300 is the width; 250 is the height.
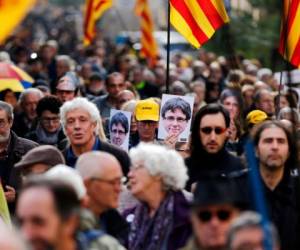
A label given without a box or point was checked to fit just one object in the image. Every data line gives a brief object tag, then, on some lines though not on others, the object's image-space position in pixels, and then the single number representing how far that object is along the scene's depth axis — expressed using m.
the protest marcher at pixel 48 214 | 7.96
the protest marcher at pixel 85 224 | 8.67
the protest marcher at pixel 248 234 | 8.02
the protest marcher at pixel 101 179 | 9.94
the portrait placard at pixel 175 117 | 14.27
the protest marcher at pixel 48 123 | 15.99
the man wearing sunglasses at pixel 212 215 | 8.48
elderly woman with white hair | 10.32
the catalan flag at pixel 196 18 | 15.56
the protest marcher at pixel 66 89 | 18.61
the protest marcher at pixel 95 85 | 22.95
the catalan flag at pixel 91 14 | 25.23
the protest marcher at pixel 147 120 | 14.73
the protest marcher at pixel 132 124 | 15.42
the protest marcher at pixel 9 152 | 13.17
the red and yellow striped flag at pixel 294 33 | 14.82
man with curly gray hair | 12.47
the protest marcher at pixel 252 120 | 14.16
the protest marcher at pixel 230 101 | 17.89
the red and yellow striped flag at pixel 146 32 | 28.16
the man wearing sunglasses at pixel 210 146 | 11.81
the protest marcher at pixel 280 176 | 10.65
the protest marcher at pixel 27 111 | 18.44
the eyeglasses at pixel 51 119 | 16.14
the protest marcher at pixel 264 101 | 18.92
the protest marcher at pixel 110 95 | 19.14
